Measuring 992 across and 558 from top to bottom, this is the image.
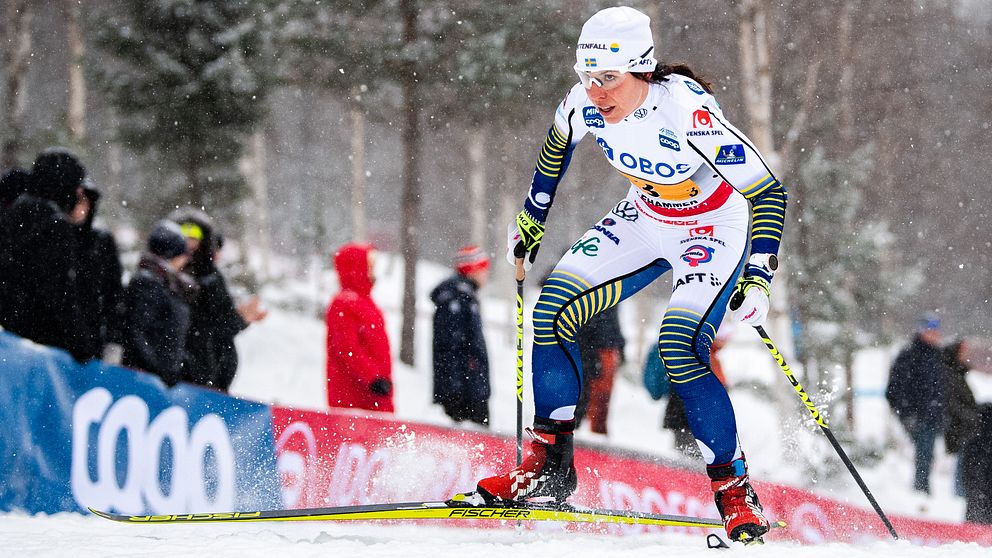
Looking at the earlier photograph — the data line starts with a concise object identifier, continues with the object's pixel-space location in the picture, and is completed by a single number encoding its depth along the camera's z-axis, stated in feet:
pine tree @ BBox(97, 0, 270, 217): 90.89
